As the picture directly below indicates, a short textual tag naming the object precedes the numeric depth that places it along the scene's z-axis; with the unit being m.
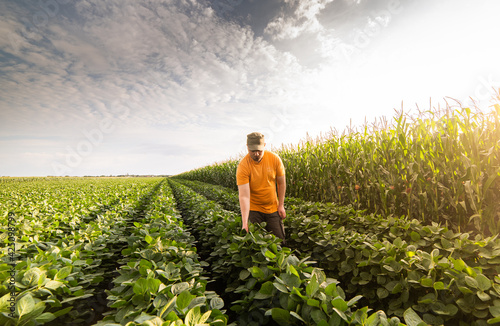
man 3.47
